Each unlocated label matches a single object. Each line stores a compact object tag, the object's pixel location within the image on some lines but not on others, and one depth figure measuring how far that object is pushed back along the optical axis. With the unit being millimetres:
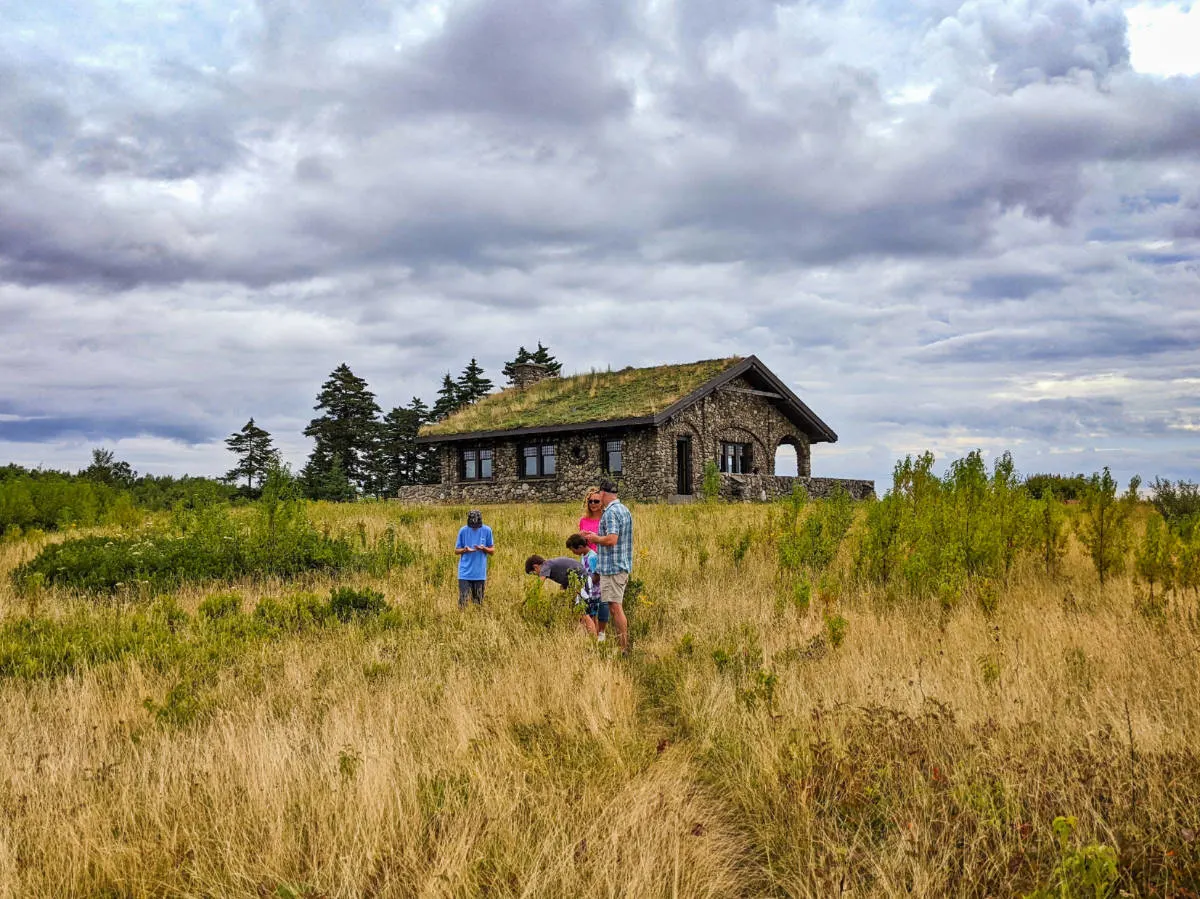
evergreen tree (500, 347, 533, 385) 54544
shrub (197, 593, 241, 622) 8953
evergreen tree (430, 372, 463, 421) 50781
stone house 27375
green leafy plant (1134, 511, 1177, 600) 8344
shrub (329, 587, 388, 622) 9234
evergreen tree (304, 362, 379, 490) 46250
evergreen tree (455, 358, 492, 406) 51375
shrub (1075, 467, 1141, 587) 9664
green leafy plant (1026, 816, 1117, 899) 2692
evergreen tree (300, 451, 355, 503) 42219
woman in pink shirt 8125
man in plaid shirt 7574
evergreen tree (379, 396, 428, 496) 47188
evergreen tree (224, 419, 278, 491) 44250
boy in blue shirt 9562
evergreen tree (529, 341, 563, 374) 54728
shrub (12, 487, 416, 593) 11109
